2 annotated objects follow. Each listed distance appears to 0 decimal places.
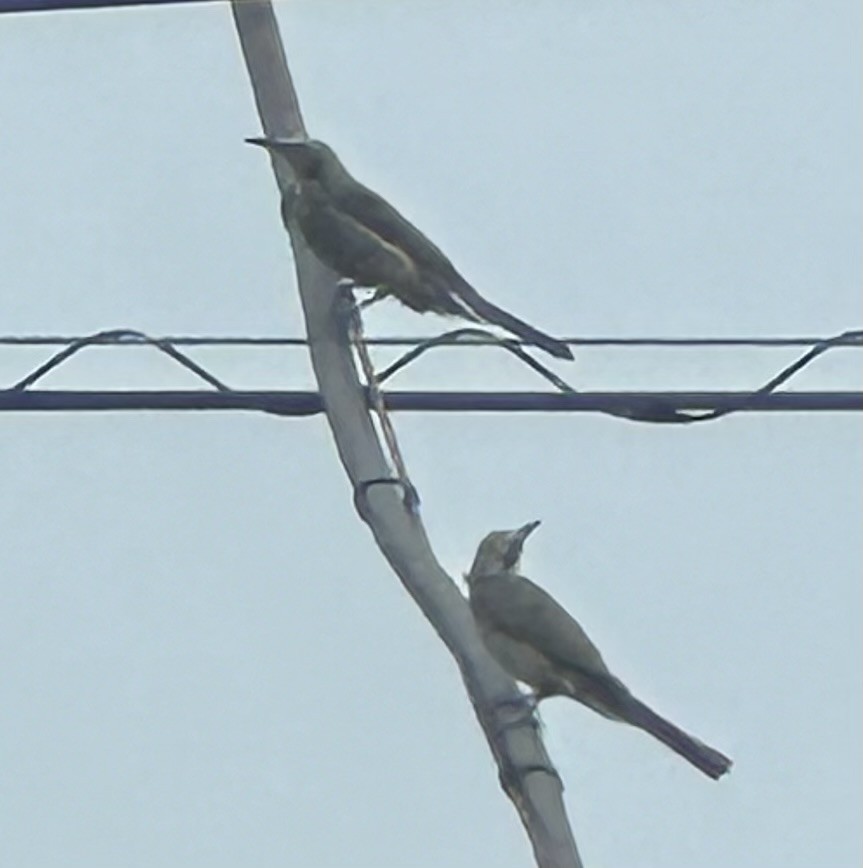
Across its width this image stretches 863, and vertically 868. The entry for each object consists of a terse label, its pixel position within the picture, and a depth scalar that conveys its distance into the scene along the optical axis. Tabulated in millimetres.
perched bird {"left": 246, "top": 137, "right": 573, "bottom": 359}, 10492
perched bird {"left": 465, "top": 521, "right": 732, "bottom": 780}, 9117
